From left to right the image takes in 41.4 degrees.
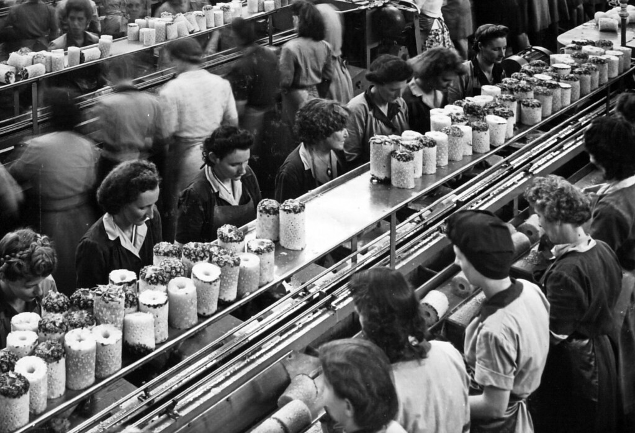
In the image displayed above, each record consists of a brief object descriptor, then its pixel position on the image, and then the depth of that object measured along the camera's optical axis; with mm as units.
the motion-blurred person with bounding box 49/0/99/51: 5961
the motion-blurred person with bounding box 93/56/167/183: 4770
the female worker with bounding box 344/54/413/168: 4461
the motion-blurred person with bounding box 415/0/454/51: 6746
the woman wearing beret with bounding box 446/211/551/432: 2549
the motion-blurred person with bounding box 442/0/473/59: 7215
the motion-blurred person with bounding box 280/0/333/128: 5672
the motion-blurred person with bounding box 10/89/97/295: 4211
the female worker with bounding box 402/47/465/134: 4816
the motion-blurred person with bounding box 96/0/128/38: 6500
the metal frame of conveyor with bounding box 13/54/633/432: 2543
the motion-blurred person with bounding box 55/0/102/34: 6086
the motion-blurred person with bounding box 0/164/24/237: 4234
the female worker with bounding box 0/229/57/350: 2928
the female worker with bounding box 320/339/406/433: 2100
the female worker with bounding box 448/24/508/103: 5273
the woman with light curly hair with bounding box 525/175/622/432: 3008
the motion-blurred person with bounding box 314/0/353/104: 5922
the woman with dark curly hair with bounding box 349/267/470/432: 2312
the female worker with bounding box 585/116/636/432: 3482
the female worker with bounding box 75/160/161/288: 3260
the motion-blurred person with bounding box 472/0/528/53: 7734
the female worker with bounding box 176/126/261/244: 3656
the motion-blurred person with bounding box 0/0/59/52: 6121
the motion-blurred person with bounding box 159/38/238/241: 4941
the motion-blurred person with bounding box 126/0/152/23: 6621
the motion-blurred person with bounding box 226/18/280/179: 5652
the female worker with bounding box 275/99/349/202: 3934
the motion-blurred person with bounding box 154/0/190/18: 6699
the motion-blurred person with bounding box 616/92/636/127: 3680
